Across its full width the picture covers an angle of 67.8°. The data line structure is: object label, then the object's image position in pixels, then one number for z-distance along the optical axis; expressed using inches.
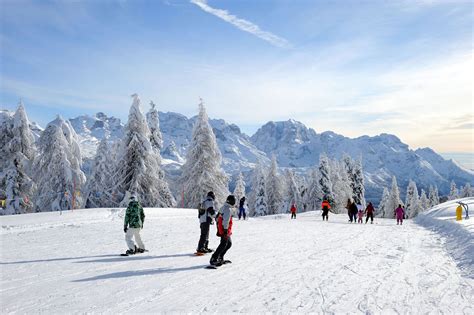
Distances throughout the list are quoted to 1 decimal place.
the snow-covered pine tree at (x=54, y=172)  1437.0
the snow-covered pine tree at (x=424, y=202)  3315.7
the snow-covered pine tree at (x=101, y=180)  1451.9
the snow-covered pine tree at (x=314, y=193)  2194.6
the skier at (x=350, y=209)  1202.0
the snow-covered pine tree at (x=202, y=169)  1497.3
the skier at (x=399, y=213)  1132.6
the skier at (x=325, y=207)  1246.6
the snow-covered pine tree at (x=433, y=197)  3581.0
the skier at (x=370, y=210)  1187.9
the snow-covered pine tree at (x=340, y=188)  2285.3
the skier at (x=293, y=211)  1411.2
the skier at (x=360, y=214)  1216.2
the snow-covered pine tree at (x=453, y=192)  3942.7
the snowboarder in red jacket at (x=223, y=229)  391.9
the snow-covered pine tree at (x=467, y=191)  3964.1
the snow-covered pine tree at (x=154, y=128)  1653.5
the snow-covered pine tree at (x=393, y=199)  2889.3
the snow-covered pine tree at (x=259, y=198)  2345.0
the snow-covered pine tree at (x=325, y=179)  2144.2
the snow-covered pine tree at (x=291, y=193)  2502.8
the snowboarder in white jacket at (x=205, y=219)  457.1
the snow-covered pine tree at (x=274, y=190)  2517.2
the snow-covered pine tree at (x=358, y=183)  2385.2
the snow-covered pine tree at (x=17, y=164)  1295.5
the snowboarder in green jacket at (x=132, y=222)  467.8
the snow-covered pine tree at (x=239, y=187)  2388.5
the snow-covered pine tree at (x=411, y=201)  3112.7
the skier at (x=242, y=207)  1162.0
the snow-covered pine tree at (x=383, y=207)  3444.4
